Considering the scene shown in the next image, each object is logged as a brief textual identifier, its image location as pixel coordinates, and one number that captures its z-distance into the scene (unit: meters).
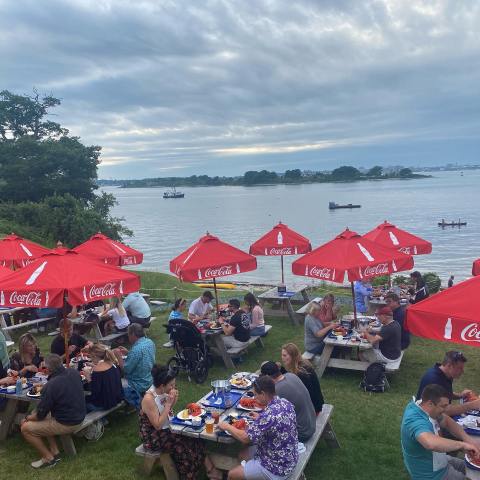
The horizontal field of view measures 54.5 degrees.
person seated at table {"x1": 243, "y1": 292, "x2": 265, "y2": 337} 10.21
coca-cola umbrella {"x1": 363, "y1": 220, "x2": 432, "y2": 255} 11.78
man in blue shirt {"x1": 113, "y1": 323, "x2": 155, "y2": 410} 7.04
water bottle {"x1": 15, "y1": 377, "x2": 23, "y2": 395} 6.64
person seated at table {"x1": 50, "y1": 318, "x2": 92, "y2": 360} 8.12
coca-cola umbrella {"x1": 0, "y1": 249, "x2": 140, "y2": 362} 6.12
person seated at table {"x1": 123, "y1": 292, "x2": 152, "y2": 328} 10.91
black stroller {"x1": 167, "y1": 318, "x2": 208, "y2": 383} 8.66
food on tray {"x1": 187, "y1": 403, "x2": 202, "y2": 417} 5.66
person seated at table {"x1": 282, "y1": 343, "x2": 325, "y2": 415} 5.83
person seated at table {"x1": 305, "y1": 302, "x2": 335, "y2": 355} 8.84
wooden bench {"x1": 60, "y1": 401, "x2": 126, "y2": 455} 6.24
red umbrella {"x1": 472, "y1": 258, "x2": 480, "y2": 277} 9.09
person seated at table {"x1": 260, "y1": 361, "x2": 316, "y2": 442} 5.28
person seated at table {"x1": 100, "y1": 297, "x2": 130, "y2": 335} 10.62
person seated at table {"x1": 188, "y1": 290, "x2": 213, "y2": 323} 10.57
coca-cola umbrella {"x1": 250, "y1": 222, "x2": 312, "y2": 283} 12.83
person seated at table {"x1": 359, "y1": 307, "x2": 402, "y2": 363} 8.14
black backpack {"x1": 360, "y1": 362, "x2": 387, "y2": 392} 8.05
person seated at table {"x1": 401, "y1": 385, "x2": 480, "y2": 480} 4.20
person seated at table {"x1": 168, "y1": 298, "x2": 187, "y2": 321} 9.58
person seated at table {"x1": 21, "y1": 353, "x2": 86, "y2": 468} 5.89
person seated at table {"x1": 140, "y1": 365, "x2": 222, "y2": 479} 5.44
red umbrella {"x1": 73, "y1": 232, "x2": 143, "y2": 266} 12.21
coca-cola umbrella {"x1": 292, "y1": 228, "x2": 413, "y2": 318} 8.24
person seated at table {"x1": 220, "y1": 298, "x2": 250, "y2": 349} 9.48
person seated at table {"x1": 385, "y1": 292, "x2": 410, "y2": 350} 8.98
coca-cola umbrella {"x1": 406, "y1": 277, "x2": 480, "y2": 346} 4.25
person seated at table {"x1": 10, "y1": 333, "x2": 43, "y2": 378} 7.42
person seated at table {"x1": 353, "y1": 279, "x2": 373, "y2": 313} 12.02
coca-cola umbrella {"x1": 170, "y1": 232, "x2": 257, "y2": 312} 8.98
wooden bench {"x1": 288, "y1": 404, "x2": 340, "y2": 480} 4.97
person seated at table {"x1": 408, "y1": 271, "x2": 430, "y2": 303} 11.68
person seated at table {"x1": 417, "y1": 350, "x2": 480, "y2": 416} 5.40
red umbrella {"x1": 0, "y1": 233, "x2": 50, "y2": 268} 11.24
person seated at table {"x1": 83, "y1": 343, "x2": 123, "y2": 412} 6.56
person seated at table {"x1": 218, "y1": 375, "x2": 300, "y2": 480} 4.65
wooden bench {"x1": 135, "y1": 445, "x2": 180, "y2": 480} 5.50
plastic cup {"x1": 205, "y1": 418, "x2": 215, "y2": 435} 5.33
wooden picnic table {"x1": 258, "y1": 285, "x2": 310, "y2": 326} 12.50
